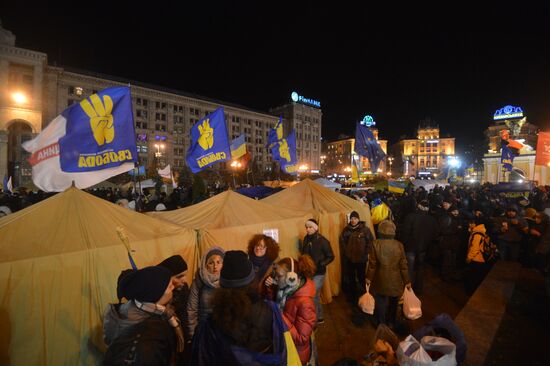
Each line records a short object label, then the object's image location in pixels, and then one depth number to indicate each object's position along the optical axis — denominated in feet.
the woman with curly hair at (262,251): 13.73
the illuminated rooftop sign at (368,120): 376.15
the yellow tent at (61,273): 9.61
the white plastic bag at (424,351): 7.44
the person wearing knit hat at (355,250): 19.48
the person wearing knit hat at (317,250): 15.52
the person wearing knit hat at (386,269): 14.96
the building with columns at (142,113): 131.34
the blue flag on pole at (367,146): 39.60
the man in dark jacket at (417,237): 20.52
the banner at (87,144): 15.62
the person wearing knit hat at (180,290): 10.50
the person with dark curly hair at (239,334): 6.26
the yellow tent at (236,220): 16.40
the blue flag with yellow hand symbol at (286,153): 46.68
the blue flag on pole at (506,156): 65.17
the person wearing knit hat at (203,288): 10.06
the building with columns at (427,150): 377.50
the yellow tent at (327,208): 21.75
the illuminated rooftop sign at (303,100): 292.81
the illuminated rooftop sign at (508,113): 189.06
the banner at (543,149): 40.19
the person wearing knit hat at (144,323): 6.12
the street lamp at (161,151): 197.10
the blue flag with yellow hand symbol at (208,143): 28.27
